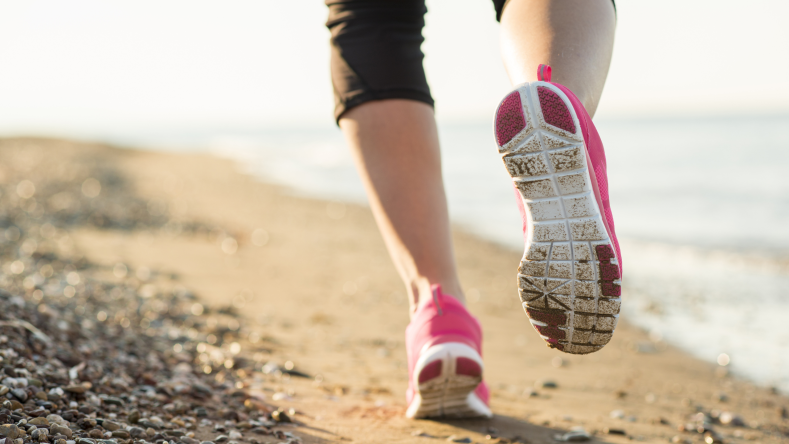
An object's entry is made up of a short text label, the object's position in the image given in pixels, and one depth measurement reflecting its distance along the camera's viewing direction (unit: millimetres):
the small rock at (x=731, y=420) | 2396
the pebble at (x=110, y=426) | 2153
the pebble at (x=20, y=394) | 2160
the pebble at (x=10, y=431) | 2086
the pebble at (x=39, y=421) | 2118
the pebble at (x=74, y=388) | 2215
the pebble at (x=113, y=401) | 2230
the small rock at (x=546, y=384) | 2533
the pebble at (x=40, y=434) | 2095
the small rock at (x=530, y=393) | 2478
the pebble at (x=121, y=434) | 2140
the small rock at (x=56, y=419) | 2133
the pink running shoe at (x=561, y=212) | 2061
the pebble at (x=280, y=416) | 2278
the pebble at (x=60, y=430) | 2113
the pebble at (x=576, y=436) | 2282
